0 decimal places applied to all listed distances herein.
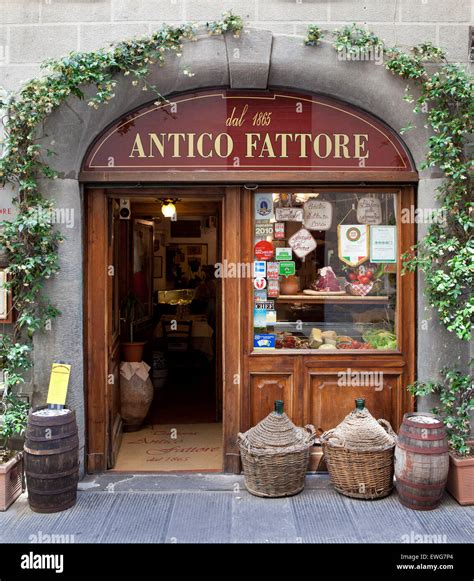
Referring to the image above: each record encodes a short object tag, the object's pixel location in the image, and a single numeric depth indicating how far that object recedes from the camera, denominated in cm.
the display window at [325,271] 534
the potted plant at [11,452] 450
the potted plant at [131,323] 668
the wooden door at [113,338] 536
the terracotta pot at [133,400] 650
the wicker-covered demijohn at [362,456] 465
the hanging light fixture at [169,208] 796
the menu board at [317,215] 537
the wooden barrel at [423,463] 441
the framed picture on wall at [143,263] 821
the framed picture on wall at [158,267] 1085
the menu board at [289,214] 536
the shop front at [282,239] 514
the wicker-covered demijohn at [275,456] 465
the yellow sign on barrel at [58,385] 476
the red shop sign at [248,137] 513
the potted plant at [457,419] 460
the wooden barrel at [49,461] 440
